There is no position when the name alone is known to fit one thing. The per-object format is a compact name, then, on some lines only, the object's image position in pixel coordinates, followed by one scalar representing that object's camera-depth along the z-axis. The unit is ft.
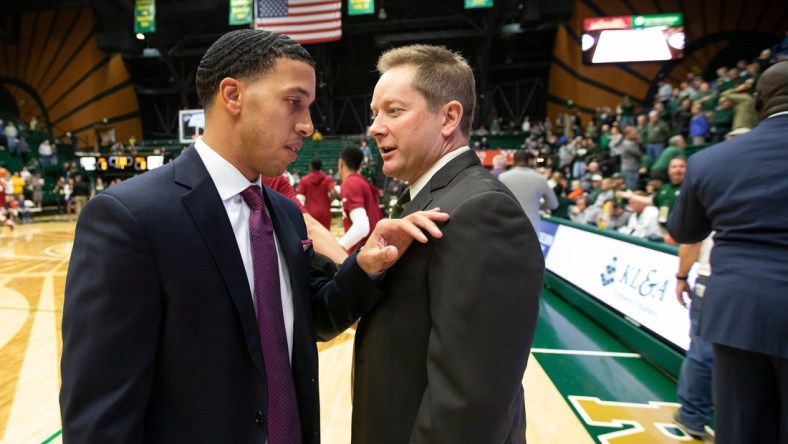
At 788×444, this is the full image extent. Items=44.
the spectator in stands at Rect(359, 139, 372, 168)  60.62
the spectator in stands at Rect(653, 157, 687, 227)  15.20
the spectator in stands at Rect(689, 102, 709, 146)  27.91
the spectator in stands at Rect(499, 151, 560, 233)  16.28
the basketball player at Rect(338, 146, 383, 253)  13.92
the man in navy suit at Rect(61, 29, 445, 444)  2.95
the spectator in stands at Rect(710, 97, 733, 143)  25.31
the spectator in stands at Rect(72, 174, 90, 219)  55.11
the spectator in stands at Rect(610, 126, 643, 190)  29.14
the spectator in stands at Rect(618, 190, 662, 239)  17.51
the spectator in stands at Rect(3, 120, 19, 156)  59.00
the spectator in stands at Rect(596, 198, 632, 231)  19.97
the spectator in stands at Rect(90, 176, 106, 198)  60.23
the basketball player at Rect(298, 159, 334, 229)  16.75
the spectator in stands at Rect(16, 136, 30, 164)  59.98
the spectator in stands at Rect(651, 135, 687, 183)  19.84
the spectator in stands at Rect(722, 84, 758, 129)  23.24
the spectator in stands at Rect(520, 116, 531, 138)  69.67
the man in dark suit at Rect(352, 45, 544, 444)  3.11
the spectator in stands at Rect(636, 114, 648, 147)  31.04
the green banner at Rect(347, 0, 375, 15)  40.45
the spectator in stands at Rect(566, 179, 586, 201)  29.68
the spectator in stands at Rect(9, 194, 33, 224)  50.98
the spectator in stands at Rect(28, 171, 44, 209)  57.00
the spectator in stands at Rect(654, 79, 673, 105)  40.98
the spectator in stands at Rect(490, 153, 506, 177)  20.91
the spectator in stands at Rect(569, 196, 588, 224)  25.04
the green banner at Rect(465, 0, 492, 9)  41.68
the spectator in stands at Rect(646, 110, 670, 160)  28.99
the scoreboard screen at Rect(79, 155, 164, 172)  58.70
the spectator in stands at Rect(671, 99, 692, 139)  30.26
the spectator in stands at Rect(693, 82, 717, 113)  29.27
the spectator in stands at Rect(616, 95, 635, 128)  38.52
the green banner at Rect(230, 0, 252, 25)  40.40
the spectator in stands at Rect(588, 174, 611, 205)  24.30
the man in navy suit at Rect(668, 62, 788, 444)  5.05
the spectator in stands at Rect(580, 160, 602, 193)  29.78
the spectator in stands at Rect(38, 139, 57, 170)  62.75
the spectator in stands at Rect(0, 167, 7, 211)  43.31
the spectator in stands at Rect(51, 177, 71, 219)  61.66
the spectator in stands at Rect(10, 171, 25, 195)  49.93
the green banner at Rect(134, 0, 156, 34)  48.87
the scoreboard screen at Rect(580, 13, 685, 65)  45.34
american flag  30.60
